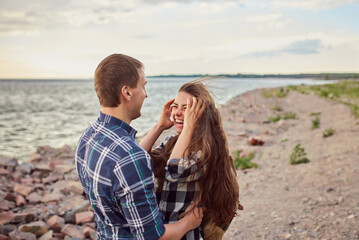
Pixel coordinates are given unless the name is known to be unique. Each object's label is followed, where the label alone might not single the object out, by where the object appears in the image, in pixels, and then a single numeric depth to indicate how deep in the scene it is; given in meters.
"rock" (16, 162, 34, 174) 8.99
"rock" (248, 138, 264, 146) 9.93
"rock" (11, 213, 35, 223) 5.47
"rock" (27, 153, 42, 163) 10.54
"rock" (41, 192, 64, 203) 6.58
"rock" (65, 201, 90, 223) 5.61
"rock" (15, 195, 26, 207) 6.48
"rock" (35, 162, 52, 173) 9.06
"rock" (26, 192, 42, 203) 6.65
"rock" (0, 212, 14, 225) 5.36
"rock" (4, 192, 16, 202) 6.66
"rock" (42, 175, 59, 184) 8.29
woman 1.85
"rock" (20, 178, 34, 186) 7.98
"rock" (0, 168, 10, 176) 8.63
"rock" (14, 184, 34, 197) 7.00
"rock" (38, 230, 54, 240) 4.77
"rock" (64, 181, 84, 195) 7.15
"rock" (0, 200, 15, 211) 6.16
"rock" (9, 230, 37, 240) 4.65
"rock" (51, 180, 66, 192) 7.55
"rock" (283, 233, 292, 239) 4.33
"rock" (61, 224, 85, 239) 4.85
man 1.50
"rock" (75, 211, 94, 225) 5.46
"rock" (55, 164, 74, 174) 9.04
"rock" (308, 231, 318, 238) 4.27
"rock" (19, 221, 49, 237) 4.89
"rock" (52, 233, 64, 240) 4.92
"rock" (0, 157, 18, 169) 9.30
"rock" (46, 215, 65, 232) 5.19
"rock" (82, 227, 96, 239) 4.94
